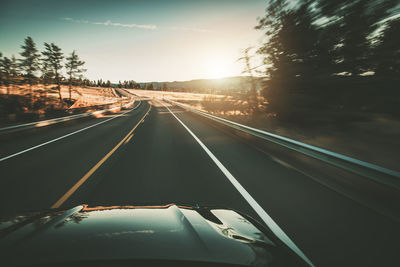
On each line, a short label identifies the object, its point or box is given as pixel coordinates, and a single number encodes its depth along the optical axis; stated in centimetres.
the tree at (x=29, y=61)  4828
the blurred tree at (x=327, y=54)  812
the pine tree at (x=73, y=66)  6771
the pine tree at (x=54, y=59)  5784
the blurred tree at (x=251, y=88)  1652
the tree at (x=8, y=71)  4657
